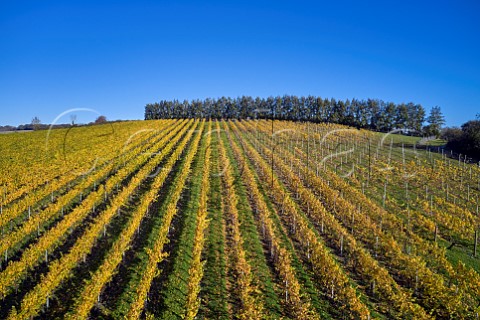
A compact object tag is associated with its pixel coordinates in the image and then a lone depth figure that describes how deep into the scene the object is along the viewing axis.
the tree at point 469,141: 50.84
